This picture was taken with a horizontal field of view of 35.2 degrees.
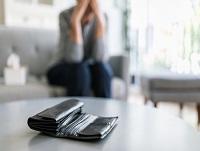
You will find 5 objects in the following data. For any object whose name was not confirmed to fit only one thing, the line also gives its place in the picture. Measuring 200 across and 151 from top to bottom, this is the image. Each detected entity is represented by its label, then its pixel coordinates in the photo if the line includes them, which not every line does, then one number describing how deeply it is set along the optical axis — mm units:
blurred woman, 1945
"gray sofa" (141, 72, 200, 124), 2303
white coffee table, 842
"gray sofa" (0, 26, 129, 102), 2192
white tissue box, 1998
